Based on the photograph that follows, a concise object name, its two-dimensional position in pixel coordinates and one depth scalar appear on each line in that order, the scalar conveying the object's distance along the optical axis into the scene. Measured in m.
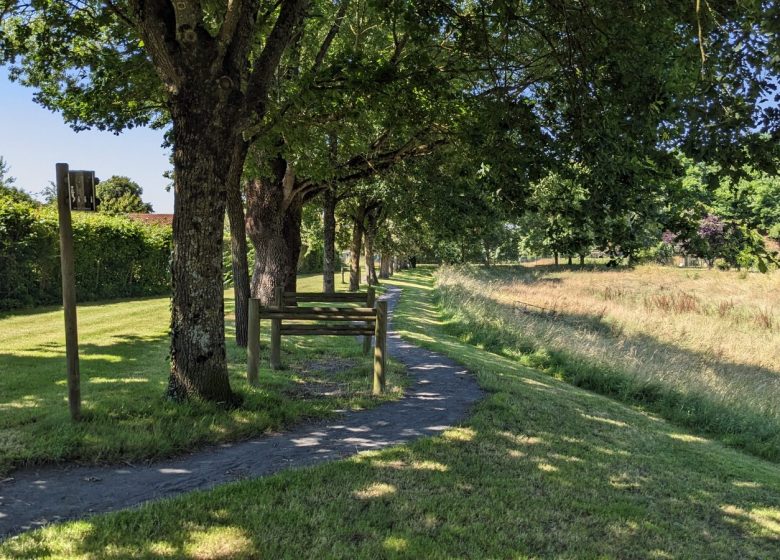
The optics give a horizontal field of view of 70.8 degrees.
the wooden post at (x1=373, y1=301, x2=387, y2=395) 7.69
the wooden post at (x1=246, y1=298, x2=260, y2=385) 7.60
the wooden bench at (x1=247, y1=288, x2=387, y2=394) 7.67
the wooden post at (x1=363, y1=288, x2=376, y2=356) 10.57
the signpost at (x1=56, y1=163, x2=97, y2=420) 5.45
